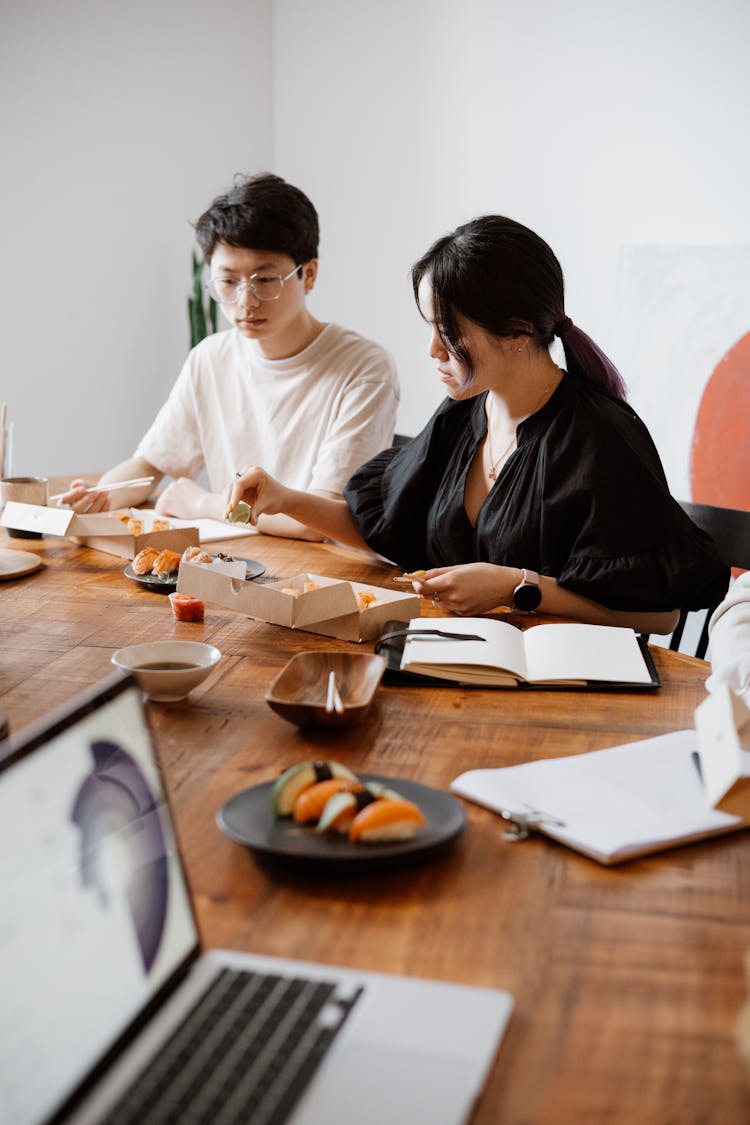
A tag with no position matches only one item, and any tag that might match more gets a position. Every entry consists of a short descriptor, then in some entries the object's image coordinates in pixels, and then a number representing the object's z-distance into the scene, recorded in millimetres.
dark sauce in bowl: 1518
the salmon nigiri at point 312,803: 1075
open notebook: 1593
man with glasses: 2762
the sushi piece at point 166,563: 2068
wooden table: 792
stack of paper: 1109
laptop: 692
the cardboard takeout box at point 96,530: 2270
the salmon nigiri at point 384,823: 1045
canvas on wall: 3338
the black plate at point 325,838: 1014
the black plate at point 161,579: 2031
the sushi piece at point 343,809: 1059
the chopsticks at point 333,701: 1350
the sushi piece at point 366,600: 1869
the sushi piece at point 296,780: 1092
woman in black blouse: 2000
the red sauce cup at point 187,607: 1854
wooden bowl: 1354
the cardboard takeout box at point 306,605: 1765
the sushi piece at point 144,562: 2091
